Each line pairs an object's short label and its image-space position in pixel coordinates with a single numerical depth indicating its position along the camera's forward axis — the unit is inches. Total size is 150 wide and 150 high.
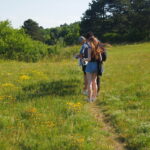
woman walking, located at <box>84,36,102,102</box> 451.8
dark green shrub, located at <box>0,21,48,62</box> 1327.5
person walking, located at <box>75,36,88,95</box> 477.0
